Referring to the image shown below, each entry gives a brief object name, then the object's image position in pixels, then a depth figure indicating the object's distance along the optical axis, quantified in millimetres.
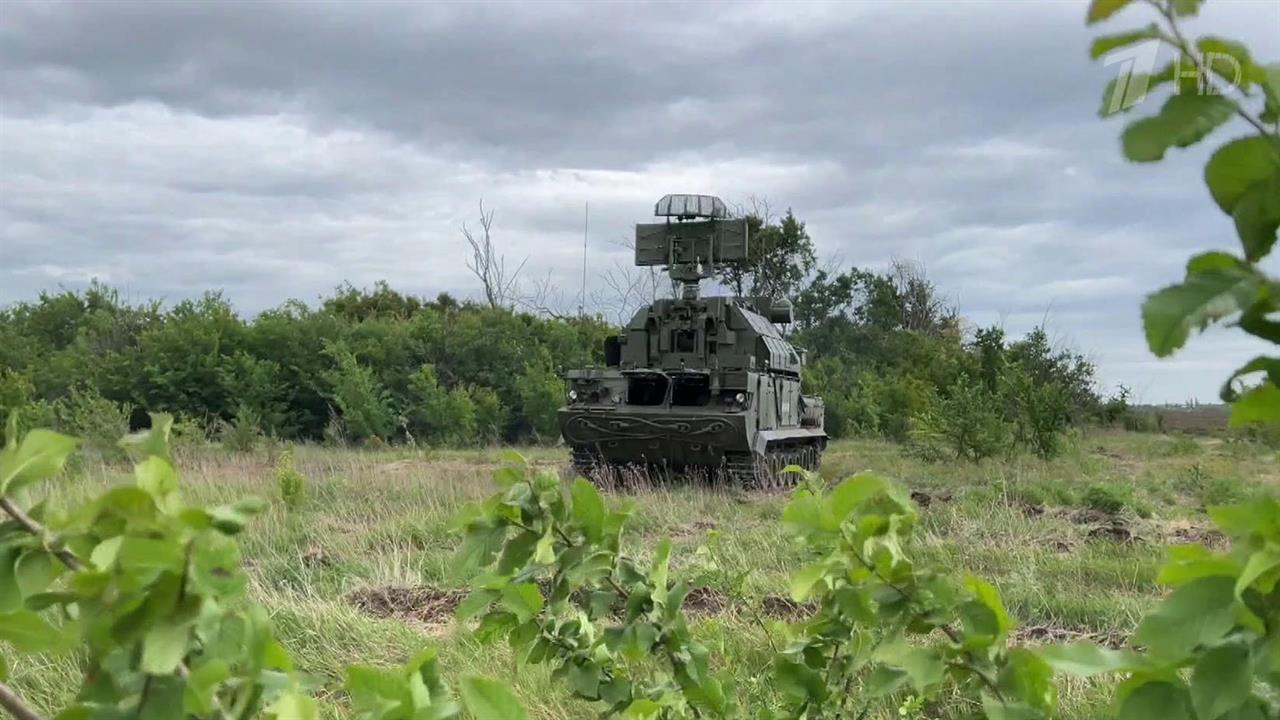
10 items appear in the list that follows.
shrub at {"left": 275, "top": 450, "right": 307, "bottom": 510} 9242
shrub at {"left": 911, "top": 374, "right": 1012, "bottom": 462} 15336
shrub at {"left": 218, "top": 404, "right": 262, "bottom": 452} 17641
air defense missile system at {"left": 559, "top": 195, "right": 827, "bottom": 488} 12070
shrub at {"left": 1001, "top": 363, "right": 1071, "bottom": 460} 15852
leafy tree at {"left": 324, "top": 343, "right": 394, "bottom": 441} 21688
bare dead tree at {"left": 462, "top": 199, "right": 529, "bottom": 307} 34844
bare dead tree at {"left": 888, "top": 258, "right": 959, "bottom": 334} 37094
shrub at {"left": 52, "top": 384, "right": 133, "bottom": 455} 14277
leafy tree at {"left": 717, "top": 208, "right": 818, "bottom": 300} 34031
